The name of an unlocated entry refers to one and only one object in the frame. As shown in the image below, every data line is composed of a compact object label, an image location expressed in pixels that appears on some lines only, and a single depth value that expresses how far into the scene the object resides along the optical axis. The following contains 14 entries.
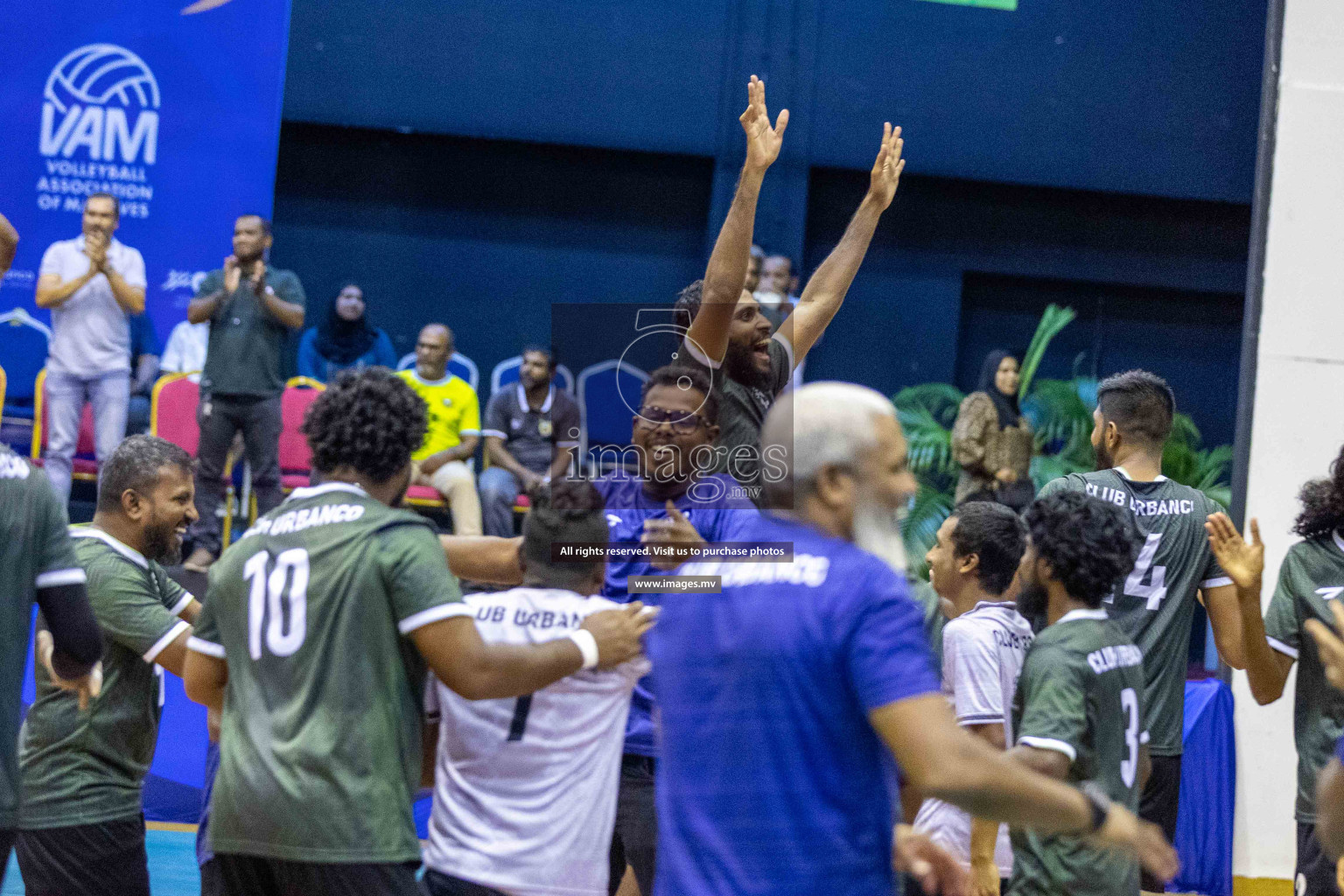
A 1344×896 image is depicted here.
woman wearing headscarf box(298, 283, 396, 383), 22.92
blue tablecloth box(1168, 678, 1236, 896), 13.84
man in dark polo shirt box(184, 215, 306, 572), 18.80
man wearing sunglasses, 7.91
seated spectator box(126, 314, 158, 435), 20.25
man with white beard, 4.71
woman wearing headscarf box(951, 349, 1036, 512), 21.20
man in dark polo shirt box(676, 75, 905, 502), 8.08
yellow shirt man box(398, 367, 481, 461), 20.83
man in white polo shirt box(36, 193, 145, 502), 19.05
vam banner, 20.03
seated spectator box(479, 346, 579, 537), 21.14
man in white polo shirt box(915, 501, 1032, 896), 8.11
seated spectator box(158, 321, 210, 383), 21.27
